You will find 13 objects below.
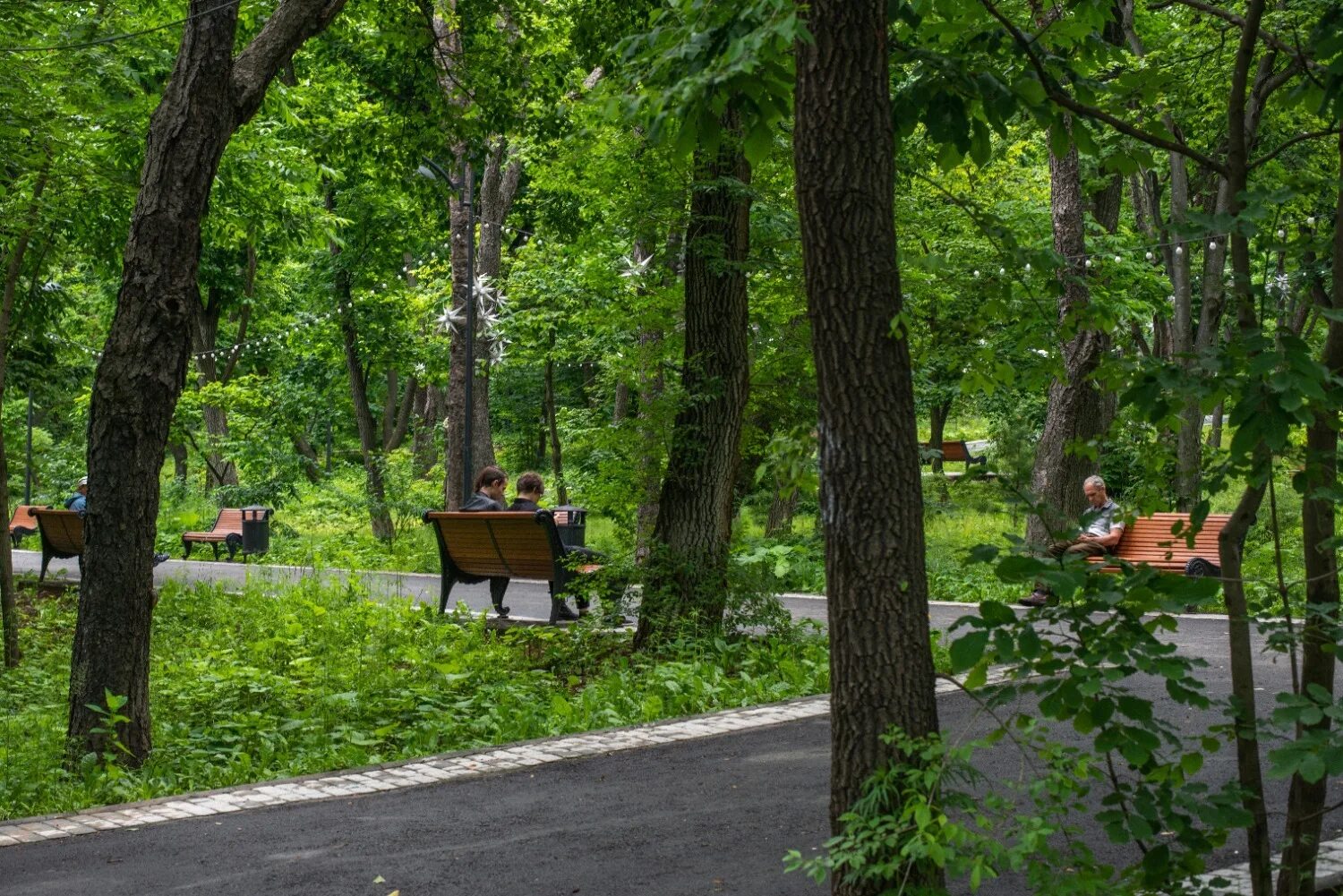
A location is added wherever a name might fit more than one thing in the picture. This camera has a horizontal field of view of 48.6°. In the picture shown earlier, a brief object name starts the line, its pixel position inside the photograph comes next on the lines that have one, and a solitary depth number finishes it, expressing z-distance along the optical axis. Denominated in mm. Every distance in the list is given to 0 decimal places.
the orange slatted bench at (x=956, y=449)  37353
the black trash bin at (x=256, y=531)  24812
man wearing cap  21706
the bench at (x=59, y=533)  18828
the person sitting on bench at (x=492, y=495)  14016
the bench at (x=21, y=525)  30344
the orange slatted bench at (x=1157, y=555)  13320
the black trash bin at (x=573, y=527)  19594
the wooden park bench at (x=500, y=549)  12481
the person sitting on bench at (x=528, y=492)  14602
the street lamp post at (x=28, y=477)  36281
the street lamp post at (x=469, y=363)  22000
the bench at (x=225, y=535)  25328
